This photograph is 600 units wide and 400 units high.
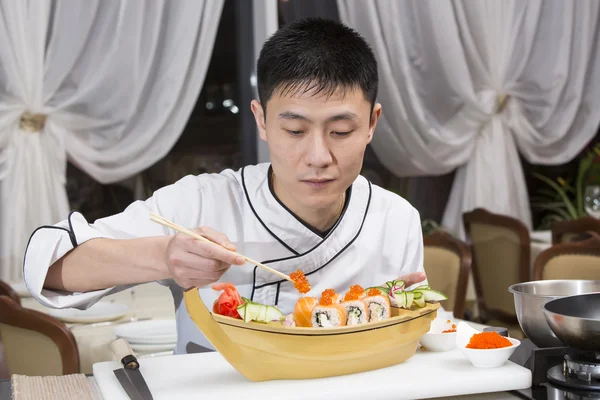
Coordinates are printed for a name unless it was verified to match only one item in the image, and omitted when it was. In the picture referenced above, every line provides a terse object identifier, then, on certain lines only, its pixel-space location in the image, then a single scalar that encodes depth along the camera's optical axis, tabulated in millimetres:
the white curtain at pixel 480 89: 4801
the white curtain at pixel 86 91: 3179
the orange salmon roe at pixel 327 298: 1335
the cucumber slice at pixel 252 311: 1284
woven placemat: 1291
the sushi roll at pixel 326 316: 1324
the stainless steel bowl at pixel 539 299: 1394
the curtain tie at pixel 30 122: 3190
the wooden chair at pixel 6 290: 2159
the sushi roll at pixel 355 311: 1341
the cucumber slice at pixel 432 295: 1401
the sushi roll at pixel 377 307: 1370
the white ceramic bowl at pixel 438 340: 1411
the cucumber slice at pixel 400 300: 1395
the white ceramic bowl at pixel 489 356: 1335
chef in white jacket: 1443
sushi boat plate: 1286
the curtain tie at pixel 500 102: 4988
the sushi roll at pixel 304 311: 1329
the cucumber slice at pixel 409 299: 1393
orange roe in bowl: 1352
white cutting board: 1274
